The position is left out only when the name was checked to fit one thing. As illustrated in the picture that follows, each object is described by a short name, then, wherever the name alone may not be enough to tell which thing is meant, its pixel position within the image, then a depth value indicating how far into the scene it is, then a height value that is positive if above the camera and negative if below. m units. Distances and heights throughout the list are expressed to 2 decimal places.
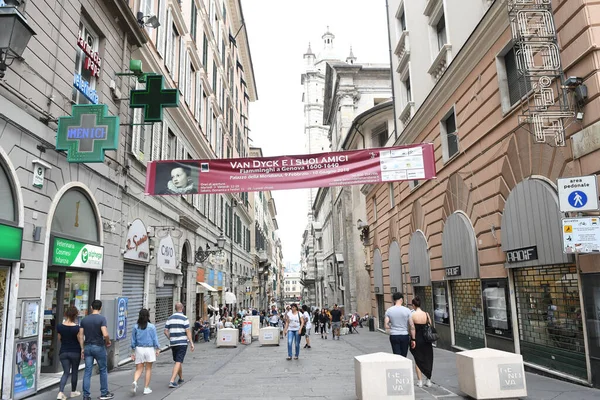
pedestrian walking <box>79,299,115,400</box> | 8.07 -0.85
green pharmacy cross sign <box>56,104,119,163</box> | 9.32 +3.21
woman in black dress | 8.56 -1.20
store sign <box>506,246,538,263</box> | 9.09 +0.56
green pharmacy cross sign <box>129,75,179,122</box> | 12.52 +5.17
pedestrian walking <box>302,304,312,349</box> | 14.72 -1.07
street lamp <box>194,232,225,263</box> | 23.22 +1.96
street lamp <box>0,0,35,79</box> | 6.37 +3.68
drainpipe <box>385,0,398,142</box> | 21.09 +11.04
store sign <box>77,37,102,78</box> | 11.08 +5.74
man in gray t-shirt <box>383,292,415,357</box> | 8.95 -0.79
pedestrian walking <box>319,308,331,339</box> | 24.46 -1.75
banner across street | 12.56 +3.15
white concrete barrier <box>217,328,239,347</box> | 18.30 -1.86
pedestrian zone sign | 7.02 +1.31
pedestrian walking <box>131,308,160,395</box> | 8.96 -0.97
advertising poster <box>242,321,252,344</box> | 20.45 -1.90
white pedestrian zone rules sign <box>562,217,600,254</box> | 6.74 +0.65
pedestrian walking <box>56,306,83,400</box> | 7.94 -0.82
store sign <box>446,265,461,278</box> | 13.27 +0.36
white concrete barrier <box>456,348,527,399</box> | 7.07 -1.41
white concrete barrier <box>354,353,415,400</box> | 6.94 -1.38
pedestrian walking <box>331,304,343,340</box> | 23.11 -1.69
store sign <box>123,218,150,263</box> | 13.53 +1.48
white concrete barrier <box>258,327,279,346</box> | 18.77 -1.92
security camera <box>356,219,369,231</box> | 29.45 +3.81
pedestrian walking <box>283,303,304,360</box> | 13.32 -1.07
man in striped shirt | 9.58 -0.90
